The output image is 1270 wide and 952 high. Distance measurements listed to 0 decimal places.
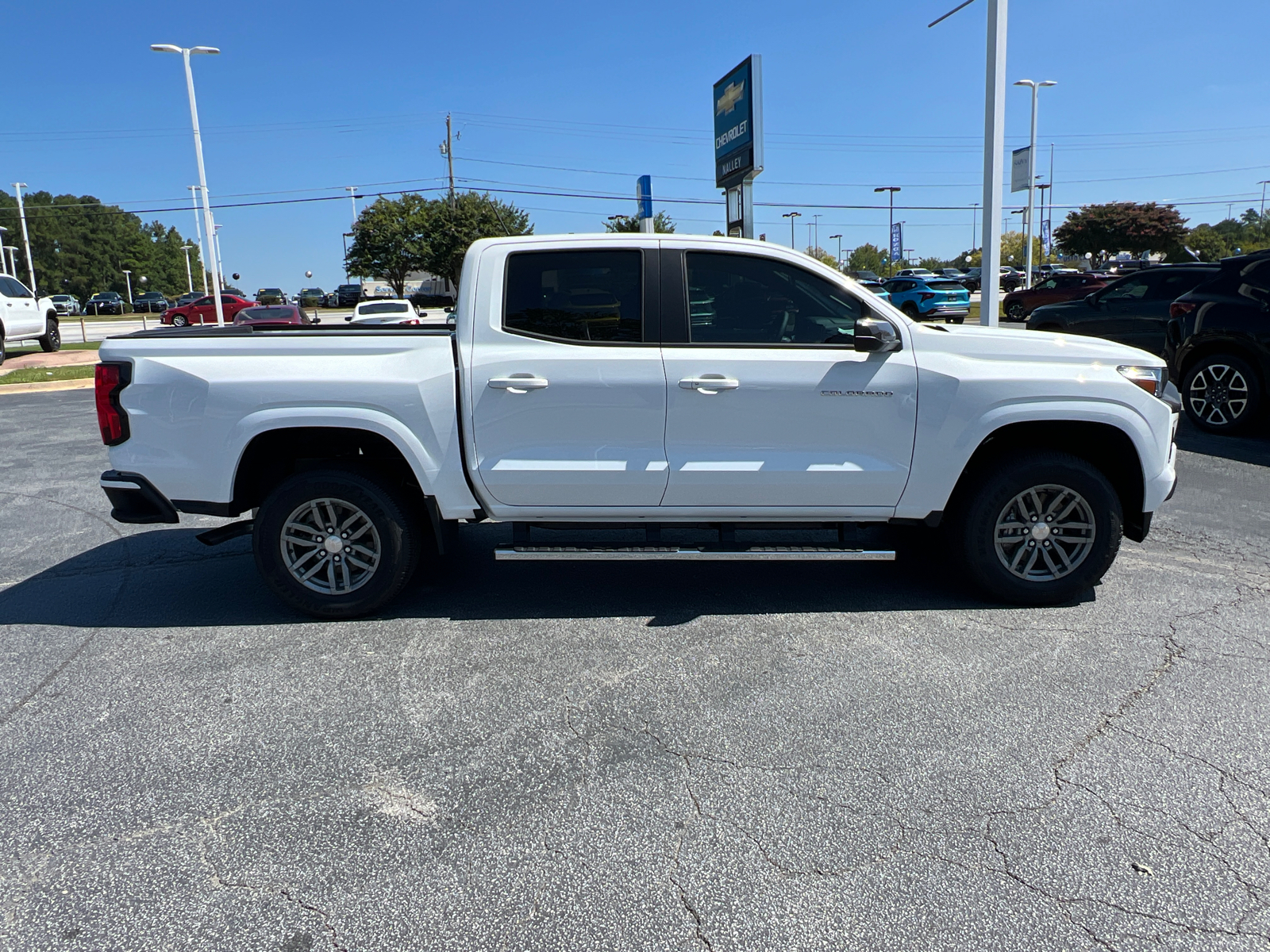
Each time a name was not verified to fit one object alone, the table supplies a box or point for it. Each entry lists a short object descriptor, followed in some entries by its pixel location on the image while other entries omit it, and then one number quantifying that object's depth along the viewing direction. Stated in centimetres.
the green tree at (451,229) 5712
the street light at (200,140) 2939
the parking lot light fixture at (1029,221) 3728
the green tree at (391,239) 5884
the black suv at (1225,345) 915
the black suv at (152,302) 6550
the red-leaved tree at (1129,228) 6425
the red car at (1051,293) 2808
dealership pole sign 1953
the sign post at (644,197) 1830
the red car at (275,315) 2745
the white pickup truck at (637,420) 461
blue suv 2994
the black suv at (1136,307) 1336
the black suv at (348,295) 6322
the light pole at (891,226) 6950
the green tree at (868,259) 10956
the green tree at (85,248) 10850
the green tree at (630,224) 4047
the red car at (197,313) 4334
